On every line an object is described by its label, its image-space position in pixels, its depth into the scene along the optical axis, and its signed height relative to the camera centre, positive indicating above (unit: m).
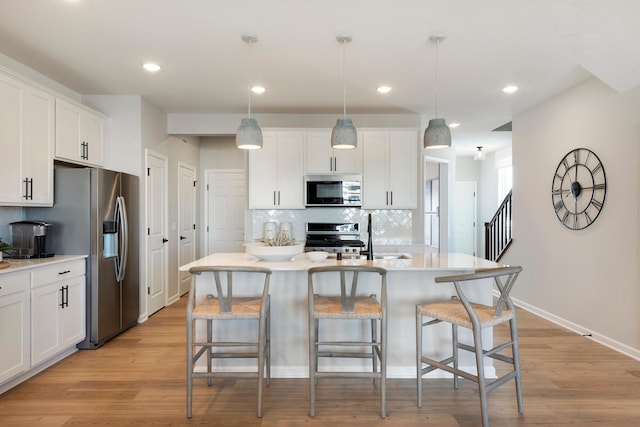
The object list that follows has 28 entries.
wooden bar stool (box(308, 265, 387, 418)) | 2.31 -0.60
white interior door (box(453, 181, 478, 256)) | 8.70 +0.03
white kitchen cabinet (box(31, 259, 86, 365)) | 2.92 -0.74
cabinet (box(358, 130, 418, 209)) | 4.92 +0.61
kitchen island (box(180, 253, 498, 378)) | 2.90 -0.83
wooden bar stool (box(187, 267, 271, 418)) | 2.33 -0.59
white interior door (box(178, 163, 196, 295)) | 5.65 -0.01
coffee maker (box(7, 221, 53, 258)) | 3.21 -0.16
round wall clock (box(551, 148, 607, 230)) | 3.73 +0.28
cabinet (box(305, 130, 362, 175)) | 4.90 +0.76
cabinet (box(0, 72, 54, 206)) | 2.96 +0.62
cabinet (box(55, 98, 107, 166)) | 3.57 +0.85
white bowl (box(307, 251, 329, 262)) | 2.82 -0.29
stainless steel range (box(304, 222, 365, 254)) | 4.94 -0.23
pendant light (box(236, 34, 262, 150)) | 2.91 +0.64
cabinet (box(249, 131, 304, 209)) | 4.91 +0.58
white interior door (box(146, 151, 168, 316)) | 4.63 -0.17
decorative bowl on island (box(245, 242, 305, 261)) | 2.79 -0.25
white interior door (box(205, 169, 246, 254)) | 6.41 +0.14
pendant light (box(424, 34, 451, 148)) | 2.95 +0.64
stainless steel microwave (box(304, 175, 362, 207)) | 4.85 +0.31
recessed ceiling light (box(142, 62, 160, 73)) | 3.49 +1.39
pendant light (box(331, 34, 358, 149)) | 2.97 +0.65
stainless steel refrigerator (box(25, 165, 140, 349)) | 3.52 -0.12
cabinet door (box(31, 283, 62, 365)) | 2.89 -0.81
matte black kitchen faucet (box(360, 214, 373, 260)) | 3.13 -0.28
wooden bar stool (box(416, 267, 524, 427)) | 2.16 -0.62
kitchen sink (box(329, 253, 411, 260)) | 3.30 -0.35
